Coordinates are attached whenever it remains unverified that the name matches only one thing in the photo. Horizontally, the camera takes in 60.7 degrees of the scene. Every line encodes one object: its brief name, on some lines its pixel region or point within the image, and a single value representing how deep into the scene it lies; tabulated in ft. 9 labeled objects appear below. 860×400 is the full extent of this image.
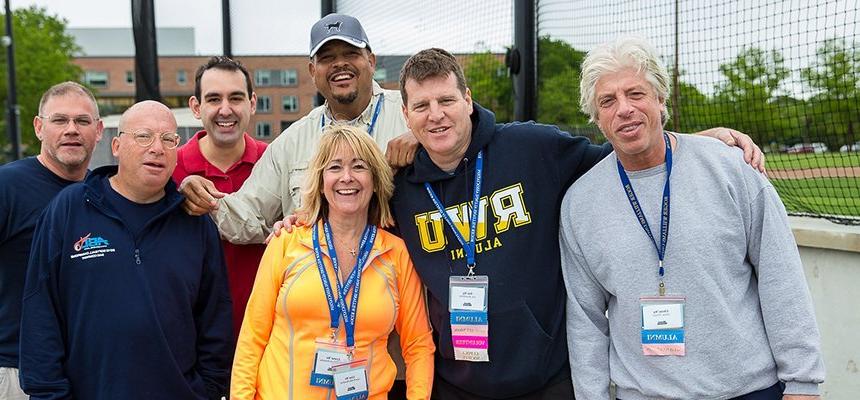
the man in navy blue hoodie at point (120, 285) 8.22
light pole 55.21
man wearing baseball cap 10.36
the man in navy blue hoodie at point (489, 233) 8.37
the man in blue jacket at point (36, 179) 9.30
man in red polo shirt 10.94
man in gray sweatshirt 7.29
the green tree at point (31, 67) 108.06
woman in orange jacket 8.27
